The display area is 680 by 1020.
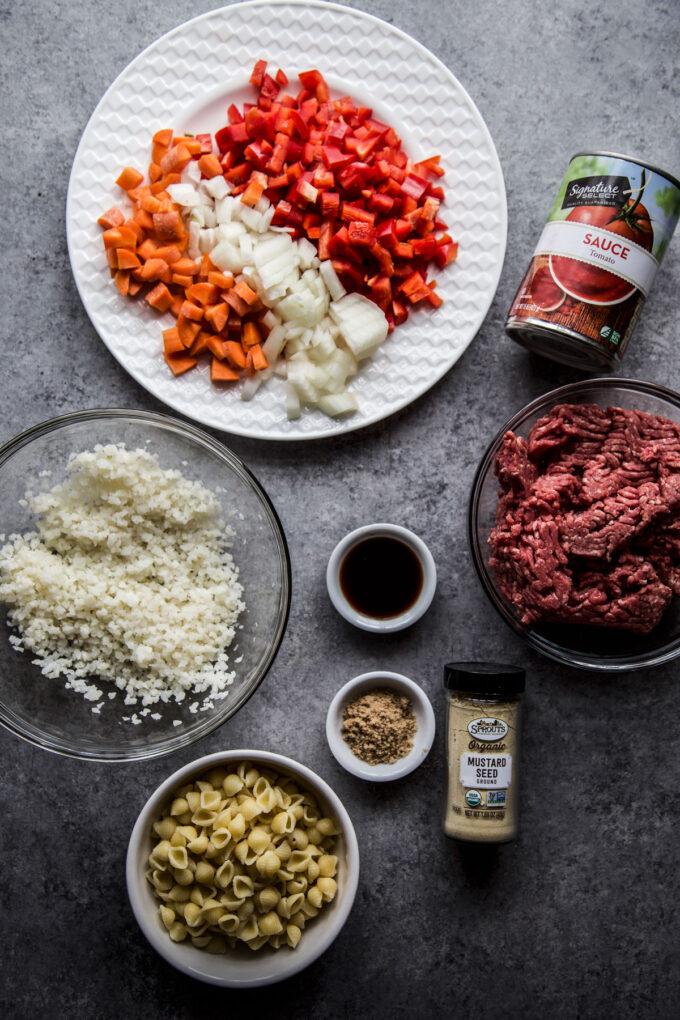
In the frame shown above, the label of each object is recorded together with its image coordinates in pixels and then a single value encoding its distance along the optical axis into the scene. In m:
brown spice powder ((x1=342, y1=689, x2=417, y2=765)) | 0.62
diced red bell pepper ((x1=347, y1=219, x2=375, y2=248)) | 0.62
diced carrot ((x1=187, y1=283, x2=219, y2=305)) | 0.62
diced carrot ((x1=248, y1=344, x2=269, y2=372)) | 0.63
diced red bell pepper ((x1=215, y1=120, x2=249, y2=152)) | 0.62
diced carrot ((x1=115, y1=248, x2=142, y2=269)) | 0.62
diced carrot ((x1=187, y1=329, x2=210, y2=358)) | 0.63
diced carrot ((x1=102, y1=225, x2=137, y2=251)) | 0.62
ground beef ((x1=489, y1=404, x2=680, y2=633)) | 0.57
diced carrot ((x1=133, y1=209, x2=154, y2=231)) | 0.62
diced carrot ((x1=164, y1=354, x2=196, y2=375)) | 0.63
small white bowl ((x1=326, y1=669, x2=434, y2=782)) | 0.62
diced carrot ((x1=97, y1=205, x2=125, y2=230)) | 0.63
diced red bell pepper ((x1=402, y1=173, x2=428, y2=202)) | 0.63
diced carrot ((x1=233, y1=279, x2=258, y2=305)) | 0.62
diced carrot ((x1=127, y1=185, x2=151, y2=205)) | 0.63
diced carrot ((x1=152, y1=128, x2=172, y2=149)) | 0.62
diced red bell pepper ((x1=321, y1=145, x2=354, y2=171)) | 0.62
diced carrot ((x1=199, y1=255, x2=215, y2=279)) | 0.63
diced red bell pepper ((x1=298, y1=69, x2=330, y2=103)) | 0.63
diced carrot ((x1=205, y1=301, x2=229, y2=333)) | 0.62
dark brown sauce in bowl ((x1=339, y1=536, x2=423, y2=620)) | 0.63
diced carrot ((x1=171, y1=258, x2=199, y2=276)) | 0.63
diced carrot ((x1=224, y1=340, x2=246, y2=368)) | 0.63
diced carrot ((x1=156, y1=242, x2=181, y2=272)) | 0.63
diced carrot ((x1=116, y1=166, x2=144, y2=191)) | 0.62
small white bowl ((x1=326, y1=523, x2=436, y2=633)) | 0.62
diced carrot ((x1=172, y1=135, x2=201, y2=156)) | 0.63
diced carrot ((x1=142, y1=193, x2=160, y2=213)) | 0.62
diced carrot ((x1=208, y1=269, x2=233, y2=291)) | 0.62
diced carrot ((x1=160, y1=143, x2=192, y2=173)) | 0.62
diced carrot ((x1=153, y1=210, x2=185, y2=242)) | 0.62
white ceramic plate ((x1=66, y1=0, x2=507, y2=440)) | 0.63
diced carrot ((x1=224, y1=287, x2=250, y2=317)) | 0.62
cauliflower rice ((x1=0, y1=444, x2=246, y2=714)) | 0.58
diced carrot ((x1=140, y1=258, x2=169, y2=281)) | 0.62
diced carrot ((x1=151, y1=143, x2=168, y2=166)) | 0.63
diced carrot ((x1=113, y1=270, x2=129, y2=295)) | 0.63
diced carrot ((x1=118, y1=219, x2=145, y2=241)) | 0.63
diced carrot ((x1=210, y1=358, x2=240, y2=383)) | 0.63
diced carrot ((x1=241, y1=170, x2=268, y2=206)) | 0.62
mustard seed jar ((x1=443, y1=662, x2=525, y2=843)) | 0.60
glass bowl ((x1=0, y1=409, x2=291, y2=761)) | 0.61
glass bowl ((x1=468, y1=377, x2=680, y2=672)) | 0.62
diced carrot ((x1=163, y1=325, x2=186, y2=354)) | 0.63
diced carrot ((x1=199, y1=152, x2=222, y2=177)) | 0.63
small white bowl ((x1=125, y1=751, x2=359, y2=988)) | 0.59
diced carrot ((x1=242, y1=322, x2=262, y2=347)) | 0.63
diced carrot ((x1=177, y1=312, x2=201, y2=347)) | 0.63
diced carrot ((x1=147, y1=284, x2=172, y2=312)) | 0.63
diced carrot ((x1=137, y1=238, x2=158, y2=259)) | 0.63
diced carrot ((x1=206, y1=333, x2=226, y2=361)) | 0.63
